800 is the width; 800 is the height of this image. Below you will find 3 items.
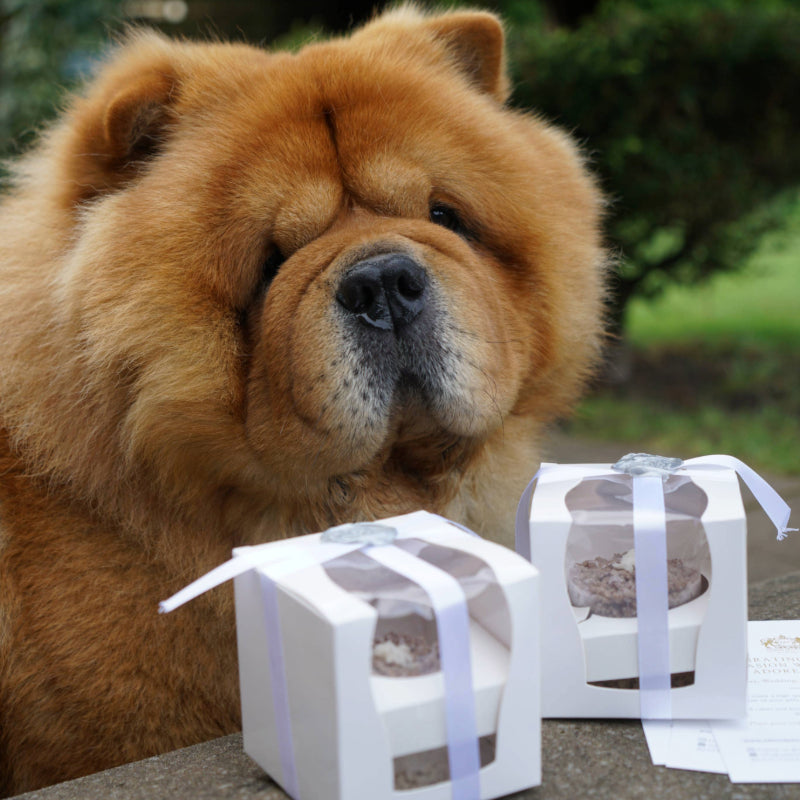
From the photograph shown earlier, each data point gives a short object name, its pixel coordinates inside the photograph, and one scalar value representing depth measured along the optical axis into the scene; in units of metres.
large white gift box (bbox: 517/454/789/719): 1.04
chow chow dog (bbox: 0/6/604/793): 1.07
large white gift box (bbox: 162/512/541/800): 0.96
